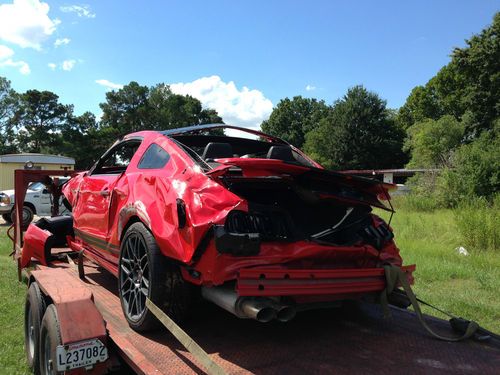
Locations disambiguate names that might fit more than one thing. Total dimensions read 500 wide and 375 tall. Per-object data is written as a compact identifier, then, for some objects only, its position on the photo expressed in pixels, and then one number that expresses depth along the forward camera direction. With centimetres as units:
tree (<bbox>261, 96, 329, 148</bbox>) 8375
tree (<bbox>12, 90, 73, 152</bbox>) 5847
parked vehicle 1642
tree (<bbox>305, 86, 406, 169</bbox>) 6056
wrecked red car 285
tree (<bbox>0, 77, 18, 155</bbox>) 5869
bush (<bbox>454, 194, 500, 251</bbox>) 952
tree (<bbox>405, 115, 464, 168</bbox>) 4323
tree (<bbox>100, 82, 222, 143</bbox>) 6344
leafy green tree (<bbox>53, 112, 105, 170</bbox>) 5750
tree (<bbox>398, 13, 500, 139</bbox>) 3881
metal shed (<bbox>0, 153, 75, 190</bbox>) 2353
